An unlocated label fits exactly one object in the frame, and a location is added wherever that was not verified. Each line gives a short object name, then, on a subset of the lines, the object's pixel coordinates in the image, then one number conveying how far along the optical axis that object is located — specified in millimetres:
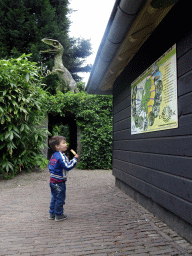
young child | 3547
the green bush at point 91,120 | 10469
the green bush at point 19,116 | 6906
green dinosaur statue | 14500
